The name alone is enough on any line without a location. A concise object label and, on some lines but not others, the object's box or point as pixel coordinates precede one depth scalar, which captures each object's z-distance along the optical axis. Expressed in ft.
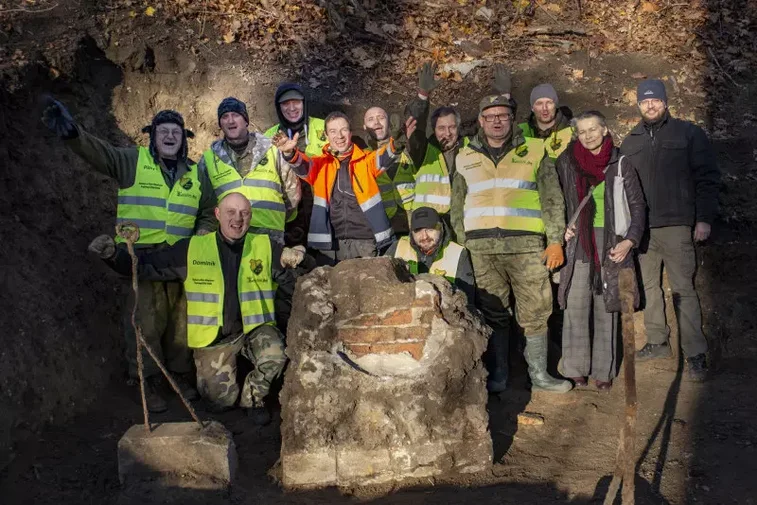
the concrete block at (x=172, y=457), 15.16
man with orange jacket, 20.30
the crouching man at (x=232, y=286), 18.88
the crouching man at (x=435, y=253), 19.39
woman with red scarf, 19.33
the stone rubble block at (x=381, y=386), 15.37
